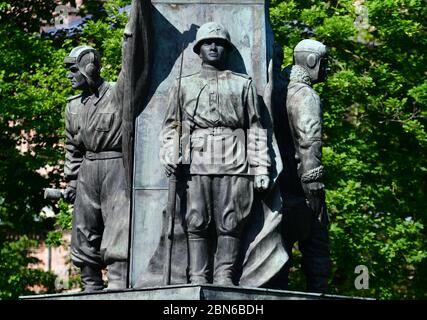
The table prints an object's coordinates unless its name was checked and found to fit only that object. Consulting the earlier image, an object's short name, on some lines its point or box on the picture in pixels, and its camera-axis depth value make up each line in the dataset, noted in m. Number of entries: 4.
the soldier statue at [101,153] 18.78
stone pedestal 17.12
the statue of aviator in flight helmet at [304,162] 18.97
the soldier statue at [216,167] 18.06
